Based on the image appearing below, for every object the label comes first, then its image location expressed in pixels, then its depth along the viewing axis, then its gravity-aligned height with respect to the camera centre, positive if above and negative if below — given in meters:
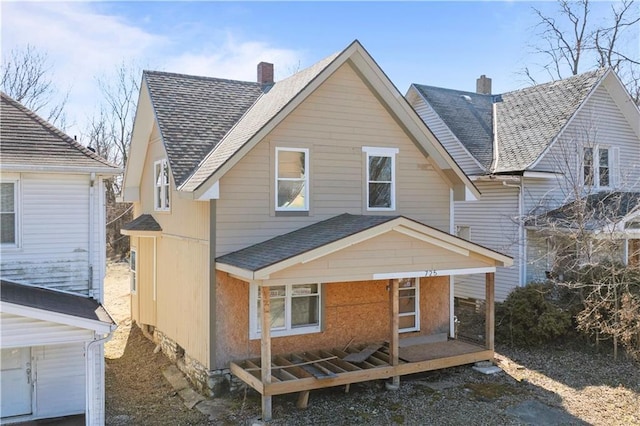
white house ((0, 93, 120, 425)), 9.31 -0.85
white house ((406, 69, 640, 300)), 16.42 +1.61
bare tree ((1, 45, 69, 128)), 31.27 +8.24
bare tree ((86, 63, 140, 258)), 38.94 +6.89
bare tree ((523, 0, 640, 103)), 27.92 +10.22
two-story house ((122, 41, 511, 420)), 10.07 -0.52
